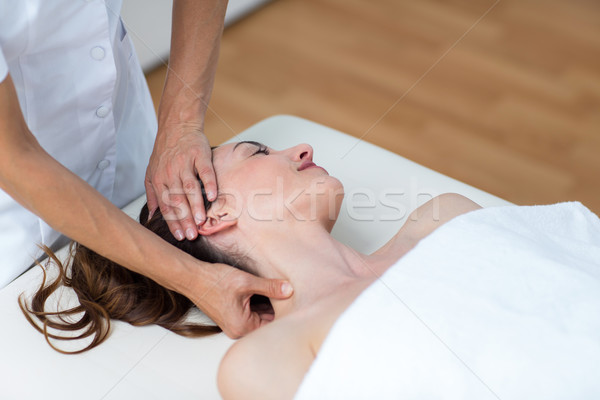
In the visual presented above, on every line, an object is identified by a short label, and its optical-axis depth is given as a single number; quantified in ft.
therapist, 3.18
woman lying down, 3.08
